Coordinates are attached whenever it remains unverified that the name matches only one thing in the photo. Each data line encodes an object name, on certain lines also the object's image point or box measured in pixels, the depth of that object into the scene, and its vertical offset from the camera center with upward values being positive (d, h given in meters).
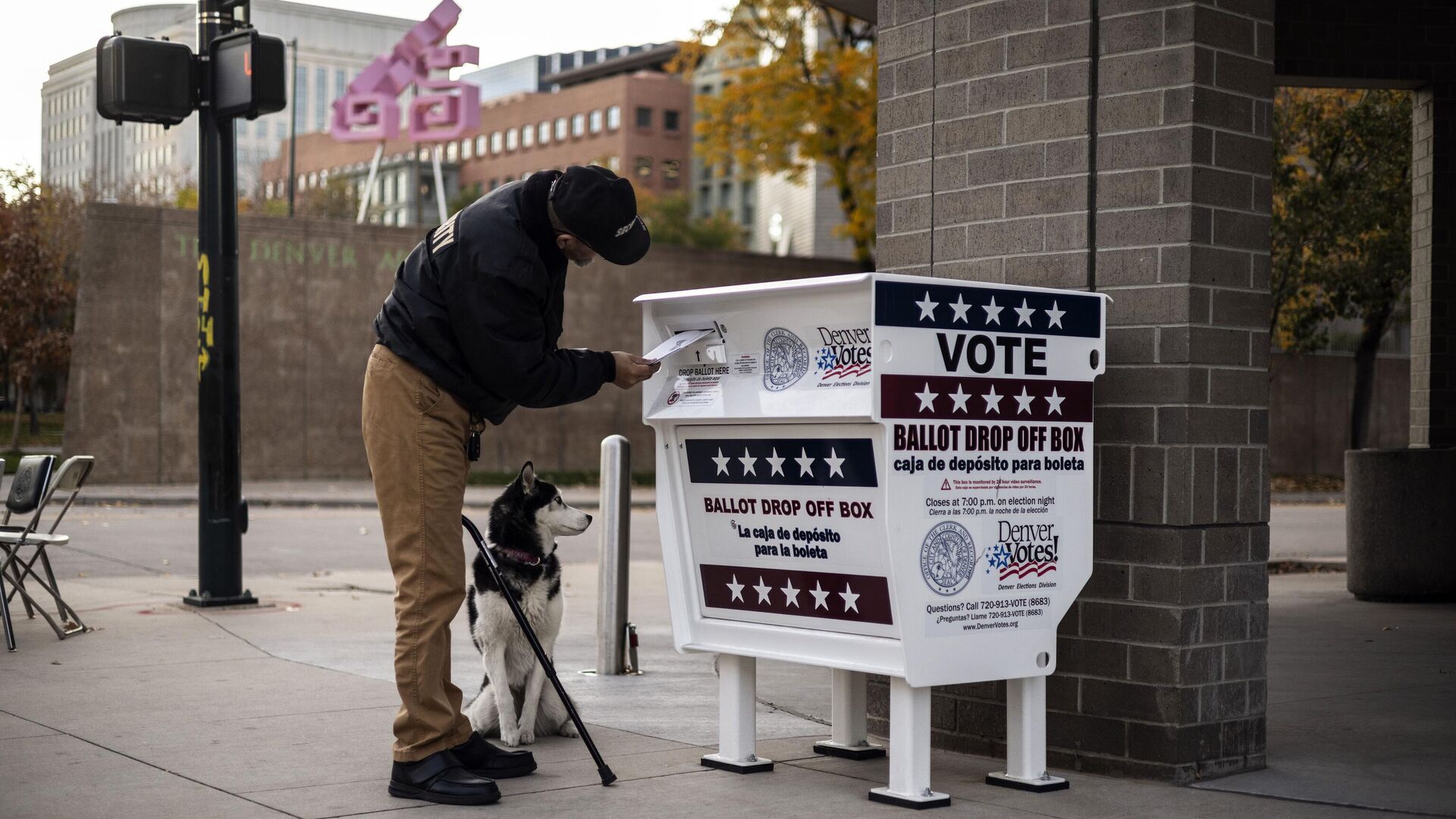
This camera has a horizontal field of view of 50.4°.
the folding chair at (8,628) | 8.12 -1.32
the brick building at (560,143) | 101.56 +17.56
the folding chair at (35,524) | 8.56 -0.79
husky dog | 5.75 -0.83
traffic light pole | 9.74 +0.22
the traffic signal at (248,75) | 9.55 +1.91
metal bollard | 7.83 -0.83
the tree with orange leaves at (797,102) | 27.86 +5.26
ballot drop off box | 4.66 -0.31
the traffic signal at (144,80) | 9.45 +1.86
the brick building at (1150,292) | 5.21 +0.34
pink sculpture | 39.19 +7.57
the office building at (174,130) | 20.27 +8.87
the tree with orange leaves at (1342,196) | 20.91 +2.80
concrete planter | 10.99 -0.94
